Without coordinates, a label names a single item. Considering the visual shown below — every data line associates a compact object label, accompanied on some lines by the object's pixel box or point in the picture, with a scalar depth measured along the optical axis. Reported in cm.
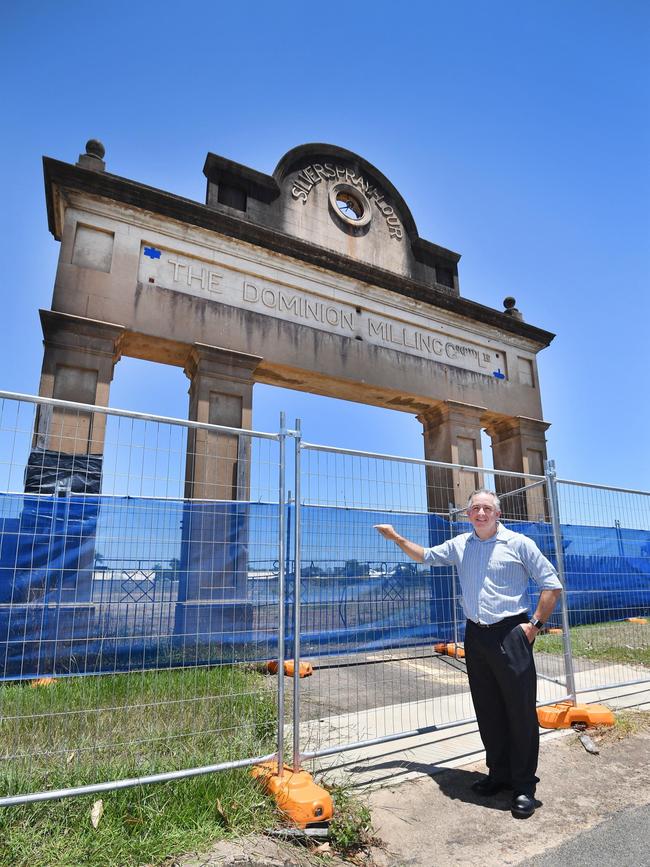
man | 339
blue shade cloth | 425
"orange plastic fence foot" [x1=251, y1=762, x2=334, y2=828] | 294
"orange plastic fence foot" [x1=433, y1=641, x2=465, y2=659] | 734
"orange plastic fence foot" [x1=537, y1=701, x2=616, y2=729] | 474
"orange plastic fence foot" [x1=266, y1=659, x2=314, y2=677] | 611
